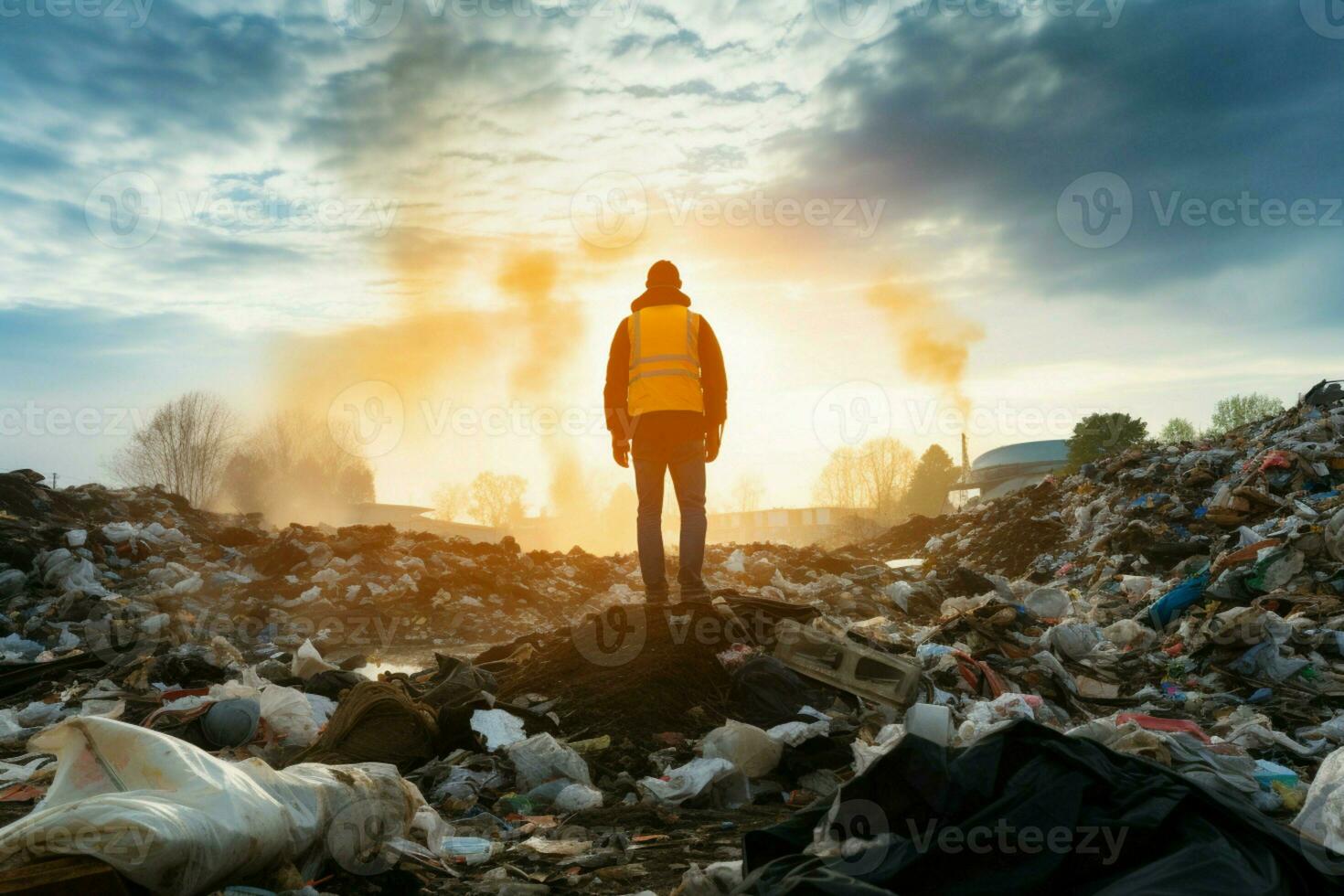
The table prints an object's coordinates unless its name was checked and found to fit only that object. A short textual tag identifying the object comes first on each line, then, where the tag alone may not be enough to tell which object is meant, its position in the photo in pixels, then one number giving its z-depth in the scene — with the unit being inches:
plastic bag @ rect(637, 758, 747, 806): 141.2
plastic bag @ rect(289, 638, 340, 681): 222.5
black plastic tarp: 74.5
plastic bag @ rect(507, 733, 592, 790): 151.3
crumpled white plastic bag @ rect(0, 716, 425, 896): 74.8
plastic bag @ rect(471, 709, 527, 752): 164.6
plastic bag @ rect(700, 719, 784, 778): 152.0
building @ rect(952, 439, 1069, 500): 1494.8
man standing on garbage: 220.5
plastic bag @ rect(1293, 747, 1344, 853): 103.8
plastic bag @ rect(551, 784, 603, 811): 141.9
